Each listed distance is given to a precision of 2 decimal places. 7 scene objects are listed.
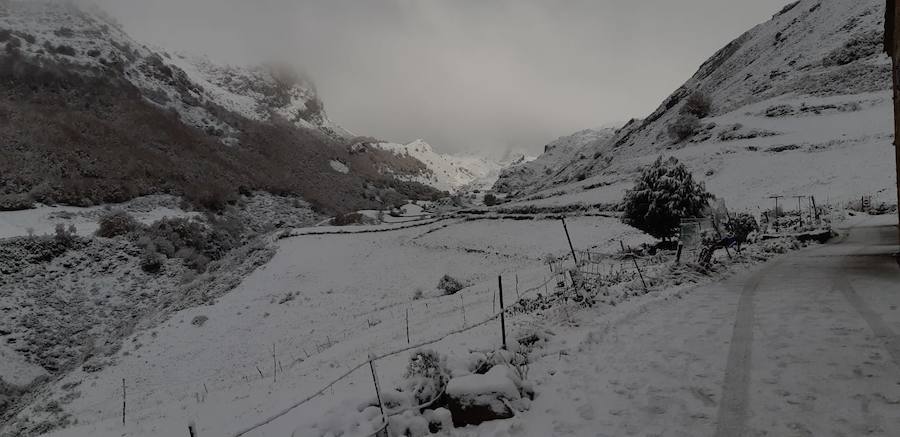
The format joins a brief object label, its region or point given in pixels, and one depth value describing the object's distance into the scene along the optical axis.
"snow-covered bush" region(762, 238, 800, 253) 20.95
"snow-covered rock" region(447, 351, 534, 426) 6.50
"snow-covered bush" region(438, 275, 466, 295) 24.31
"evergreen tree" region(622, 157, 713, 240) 21.81
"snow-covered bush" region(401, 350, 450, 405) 6.88
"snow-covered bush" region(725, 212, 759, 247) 22.24
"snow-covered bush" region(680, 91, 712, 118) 68.88
